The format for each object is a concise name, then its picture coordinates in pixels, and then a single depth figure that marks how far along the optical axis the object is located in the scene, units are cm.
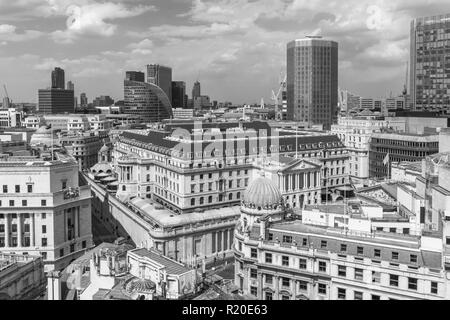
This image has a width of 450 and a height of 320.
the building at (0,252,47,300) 4991
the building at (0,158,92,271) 7775
